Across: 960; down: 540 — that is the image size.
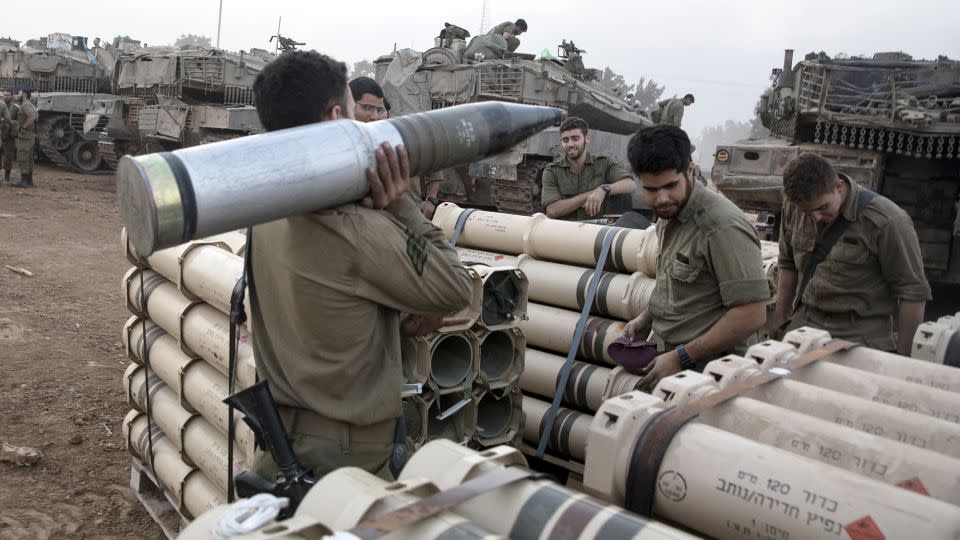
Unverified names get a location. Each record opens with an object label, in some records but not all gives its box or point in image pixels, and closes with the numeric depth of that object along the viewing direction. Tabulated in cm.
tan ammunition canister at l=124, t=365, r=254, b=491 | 390
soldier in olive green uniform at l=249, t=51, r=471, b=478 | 217
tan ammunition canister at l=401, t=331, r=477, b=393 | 357
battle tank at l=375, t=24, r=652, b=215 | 1273
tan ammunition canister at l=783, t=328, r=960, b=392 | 250
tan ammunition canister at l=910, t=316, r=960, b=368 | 299
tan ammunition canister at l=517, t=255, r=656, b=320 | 441
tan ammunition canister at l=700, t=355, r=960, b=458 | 201
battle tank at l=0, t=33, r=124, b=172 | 2145
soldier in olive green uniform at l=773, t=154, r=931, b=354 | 406
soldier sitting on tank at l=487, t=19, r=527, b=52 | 1622
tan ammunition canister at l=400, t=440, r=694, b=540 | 145
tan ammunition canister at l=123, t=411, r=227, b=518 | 416
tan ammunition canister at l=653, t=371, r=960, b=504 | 174
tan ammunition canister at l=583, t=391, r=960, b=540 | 156
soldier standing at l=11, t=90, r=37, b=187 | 1769
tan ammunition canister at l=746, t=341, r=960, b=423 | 225
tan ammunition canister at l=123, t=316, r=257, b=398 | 364
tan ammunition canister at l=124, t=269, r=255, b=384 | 395
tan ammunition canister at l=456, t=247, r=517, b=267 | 510
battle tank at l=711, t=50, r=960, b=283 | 887
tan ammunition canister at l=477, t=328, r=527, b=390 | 400
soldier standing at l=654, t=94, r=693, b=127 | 1518
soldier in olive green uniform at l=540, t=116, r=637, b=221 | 634
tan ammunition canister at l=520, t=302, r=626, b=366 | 450
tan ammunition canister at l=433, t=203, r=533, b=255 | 514
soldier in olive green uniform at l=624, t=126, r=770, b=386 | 334
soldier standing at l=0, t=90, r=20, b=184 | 1766
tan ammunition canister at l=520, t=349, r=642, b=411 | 416
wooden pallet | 455
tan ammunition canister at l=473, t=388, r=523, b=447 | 406
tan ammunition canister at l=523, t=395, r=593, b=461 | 433
